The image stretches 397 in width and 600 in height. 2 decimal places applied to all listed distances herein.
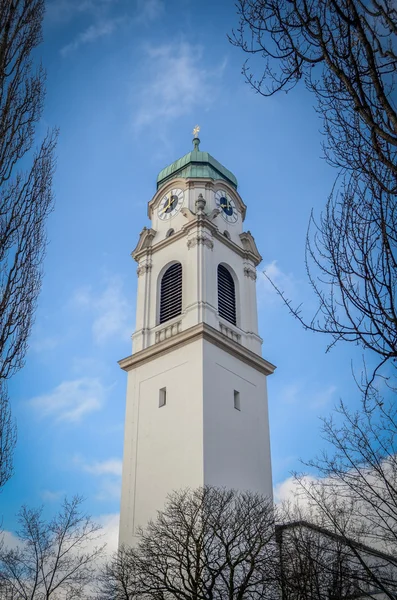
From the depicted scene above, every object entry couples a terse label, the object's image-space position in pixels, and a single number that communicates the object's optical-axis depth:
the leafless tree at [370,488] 15.00
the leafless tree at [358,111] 8.09
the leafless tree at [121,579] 23.86
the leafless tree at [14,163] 15.43
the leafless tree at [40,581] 26.45
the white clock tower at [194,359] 31.81
